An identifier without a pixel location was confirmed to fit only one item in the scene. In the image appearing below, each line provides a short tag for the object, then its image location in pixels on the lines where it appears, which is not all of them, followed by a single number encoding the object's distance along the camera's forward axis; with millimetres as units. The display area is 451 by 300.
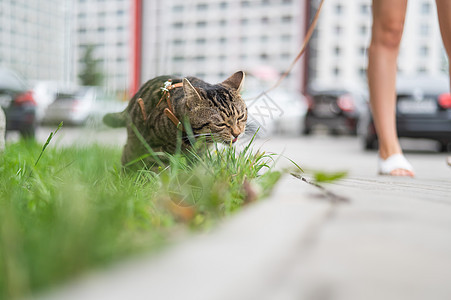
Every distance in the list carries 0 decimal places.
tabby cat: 2396
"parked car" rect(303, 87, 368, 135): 15062
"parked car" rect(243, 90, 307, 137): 15344
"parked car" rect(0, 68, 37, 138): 7781
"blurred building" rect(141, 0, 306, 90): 82188
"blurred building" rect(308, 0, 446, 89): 77812
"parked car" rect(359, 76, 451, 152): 7504
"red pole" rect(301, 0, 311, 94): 39469
